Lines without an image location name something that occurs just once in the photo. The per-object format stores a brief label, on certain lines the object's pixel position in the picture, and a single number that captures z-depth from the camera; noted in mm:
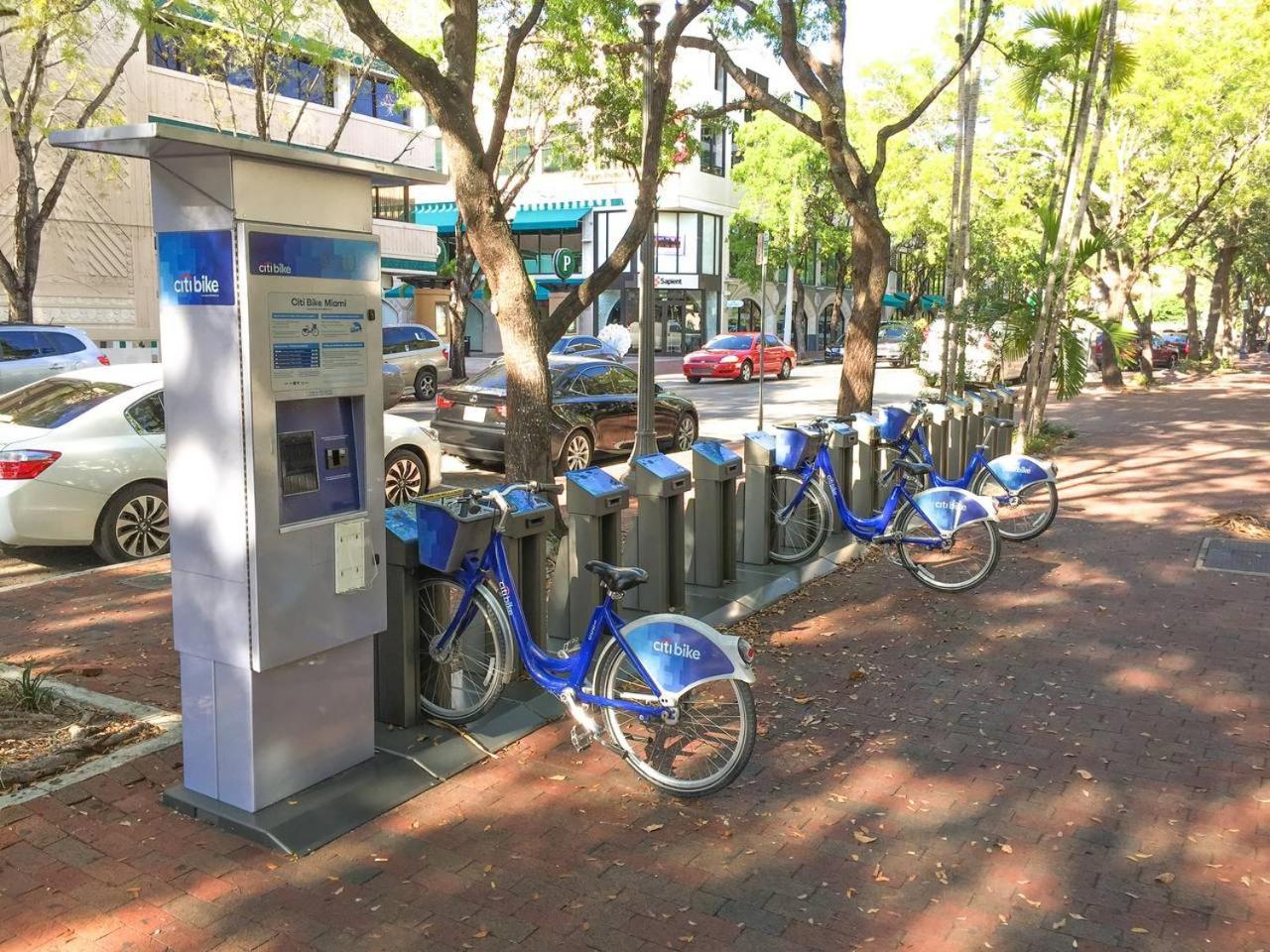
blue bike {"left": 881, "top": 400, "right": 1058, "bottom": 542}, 8734
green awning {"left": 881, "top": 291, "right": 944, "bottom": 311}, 63375
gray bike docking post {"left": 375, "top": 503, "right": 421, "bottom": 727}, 4836
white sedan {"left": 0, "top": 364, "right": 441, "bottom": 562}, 7793
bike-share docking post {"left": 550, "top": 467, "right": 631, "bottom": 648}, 5949
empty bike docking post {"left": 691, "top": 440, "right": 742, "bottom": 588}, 7398
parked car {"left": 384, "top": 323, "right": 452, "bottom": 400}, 23688
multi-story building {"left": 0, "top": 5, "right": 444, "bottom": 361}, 26102
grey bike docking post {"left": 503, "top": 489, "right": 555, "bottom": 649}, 5238
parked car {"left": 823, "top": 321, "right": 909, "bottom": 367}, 37344
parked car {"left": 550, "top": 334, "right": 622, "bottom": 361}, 27203
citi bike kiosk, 3906
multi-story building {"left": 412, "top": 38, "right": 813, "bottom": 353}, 45844
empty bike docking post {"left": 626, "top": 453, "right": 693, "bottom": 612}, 6602
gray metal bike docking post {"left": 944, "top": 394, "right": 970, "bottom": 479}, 11648
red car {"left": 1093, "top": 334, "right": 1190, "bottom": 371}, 42281
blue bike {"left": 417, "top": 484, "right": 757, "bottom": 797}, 4305
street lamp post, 12031
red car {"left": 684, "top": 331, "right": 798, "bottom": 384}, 30219
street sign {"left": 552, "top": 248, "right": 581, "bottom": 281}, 41719
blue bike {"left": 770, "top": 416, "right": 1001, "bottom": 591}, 7258
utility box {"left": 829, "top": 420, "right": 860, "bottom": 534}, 8781
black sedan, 13094
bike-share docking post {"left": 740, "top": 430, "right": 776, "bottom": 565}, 8039
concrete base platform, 4035
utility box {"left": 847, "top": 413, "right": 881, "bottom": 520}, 9211
